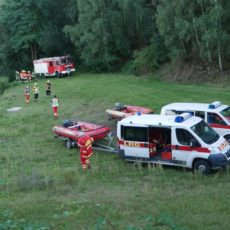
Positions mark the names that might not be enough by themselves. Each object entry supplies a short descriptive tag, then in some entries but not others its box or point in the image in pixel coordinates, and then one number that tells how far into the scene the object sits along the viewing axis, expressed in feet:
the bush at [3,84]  154.10
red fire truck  164.66
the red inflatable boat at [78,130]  65.28
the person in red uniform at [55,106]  86.53
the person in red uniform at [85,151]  54.70
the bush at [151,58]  145.28
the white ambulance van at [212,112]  59.21
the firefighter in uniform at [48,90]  114.75
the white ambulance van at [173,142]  51.08
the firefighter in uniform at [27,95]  109.60
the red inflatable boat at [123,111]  76.74
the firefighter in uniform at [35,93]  112.06
